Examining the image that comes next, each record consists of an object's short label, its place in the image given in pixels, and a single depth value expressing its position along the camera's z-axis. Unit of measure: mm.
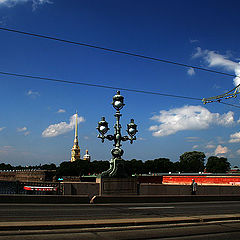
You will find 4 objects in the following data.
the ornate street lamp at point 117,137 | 22828
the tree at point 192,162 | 164825
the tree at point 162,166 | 163250
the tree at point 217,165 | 145600
